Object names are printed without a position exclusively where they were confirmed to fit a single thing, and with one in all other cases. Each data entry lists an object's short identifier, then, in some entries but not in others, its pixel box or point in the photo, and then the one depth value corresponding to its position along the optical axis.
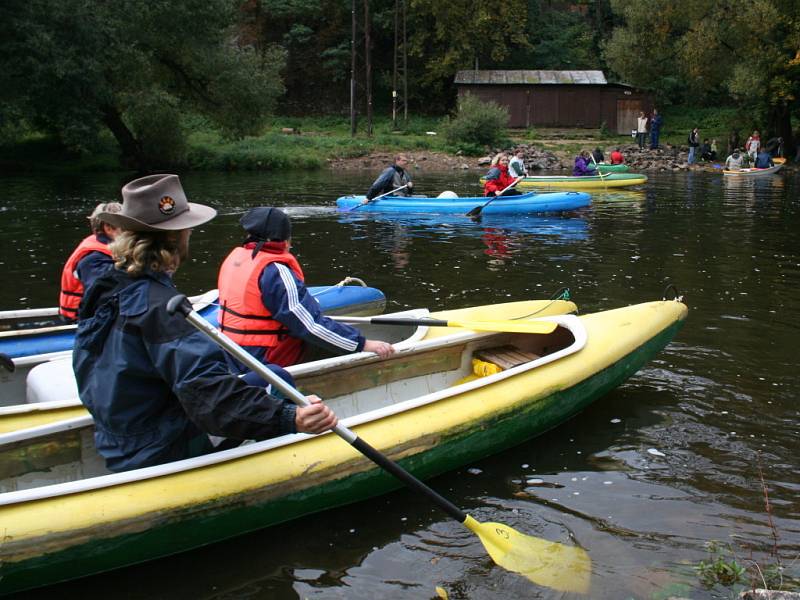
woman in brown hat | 3.15
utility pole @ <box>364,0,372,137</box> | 33.84
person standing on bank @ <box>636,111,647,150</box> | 32.19
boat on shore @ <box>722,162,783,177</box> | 25.41
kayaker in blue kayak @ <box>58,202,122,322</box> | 5.30
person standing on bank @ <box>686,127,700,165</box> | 29.50
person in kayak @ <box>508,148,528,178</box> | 17.67
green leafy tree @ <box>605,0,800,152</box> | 26.62
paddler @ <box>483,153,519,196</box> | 16.52
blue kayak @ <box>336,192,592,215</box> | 16.39
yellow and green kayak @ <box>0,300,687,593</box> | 3.59
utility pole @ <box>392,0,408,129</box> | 37.54
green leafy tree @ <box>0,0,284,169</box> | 21.88
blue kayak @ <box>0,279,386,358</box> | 6.14
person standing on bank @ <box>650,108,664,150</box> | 32.04
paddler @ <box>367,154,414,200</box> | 16.81
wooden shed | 37.22
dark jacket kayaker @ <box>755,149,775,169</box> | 25.72
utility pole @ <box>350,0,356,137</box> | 33.61
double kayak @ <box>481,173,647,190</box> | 20.48
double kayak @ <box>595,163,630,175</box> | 24.31
